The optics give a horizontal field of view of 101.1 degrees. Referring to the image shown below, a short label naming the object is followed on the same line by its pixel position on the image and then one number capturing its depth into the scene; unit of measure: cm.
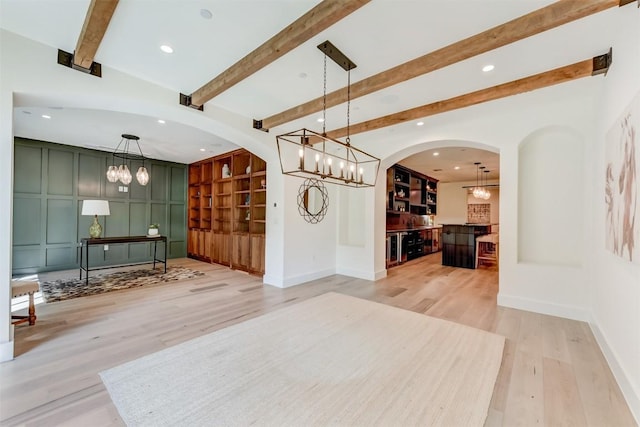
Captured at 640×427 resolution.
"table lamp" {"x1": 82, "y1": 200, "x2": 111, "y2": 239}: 511
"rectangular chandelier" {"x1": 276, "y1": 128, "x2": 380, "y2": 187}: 514
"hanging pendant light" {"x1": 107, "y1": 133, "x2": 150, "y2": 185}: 533
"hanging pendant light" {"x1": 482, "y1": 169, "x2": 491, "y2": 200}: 867
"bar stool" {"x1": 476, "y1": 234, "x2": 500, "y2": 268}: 710
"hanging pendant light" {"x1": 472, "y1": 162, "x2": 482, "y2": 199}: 865
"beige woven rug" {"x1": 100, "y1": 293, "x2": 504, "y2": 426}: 174
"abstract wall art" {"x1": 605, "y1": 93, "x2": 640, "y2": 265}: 187
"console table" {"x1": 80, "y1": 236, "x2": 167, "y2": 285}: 510
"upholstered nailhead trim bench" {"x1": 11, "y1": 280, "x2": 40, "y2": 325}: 283
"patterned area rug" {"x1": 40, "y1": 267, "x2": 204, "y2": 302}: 438
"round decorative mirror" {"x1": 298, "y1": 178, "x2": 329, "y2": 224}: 543
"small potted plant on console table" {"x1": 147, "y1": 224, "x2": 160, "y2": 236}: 604
